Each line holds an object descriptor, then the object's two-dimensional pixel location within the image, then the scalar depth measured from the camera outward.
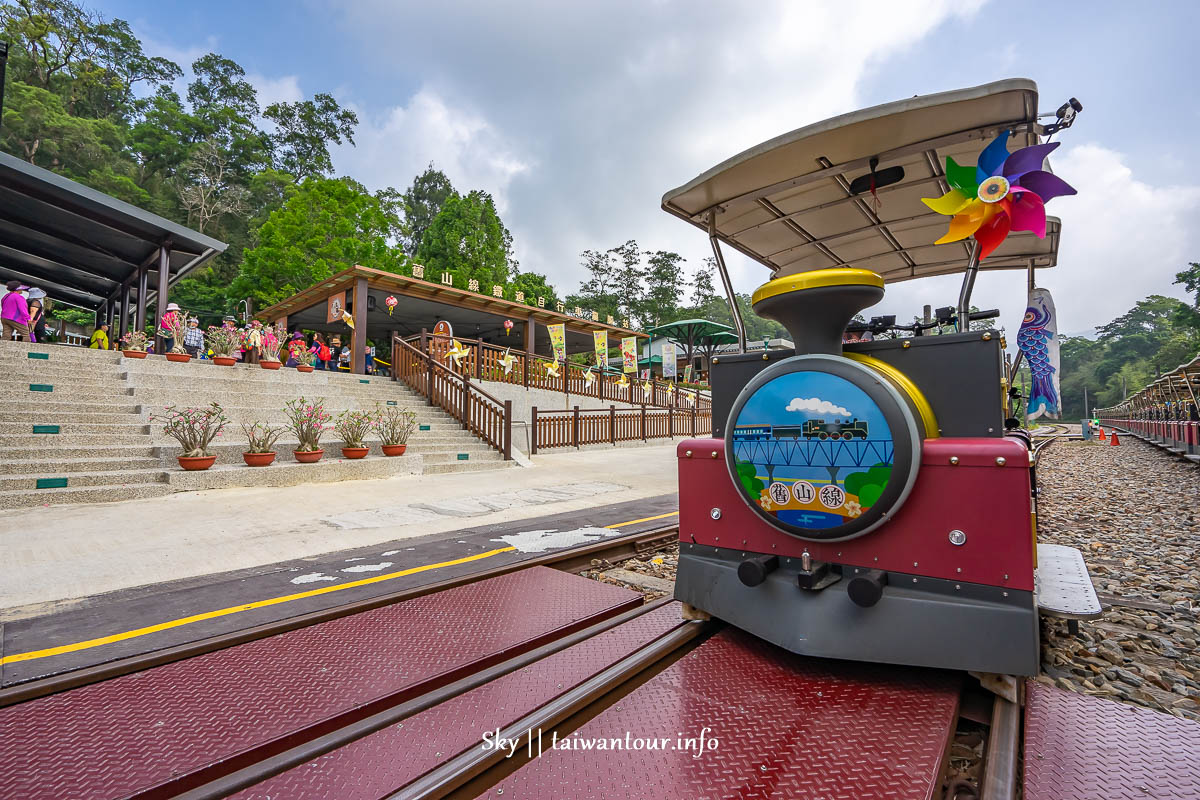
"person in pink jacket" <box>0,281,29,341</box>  9.59
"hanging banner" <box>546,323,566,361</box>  18.98
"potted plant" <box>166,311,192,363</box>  9.53
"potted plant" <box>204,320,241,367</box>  9.91
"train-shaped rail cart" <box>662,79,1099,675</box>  1.72
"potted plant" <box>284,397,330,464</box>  7.61
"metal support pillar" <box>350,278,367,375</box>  14.25
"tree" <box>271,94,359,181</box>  38.69
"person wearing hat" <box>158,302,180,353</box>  9.77
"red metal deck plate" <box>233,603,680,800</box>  1.29
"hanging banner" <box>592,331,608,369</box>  21.45
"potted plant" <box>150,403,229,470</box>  6.44
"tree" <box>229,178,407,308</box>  22.30
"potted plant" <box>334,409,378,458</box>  8.16
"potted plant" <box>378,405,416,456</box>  8.76
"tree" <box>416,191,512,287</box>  27.58
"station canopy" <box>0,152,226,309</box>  9.62
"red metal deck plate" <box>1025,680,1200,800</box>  1.31
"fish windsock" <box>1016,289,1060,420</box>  3.24
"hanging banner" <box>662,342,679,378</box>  24.92
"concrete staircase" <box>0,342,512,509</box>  5.87
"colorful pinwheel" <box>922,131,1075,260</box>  2.06
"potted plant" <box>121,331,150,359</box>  8.96
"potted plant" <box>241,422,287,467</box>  6.95
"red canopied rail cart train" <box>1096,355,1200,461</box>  9.99
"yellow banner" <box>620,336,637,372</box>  22.70
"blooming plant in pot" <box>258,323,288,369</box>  10.54
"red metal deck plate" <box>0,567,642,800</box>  1.38
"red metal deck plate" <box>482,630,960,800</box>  1.31
